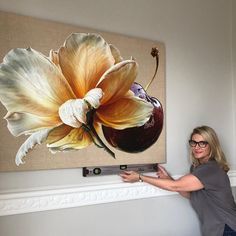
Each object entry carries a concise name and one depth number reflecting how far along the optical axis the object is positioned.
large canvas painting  1.69
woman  2.08
